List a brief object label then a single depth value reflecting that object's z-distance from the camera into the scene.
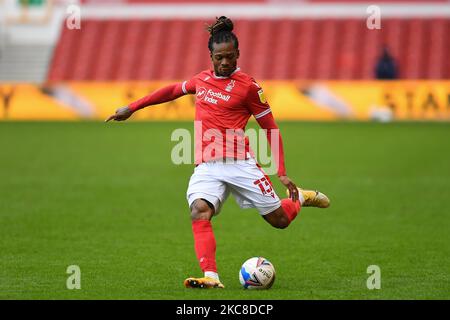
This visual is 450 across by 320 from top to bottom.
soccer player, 17.20
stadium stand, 76.12
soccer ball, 16.95
